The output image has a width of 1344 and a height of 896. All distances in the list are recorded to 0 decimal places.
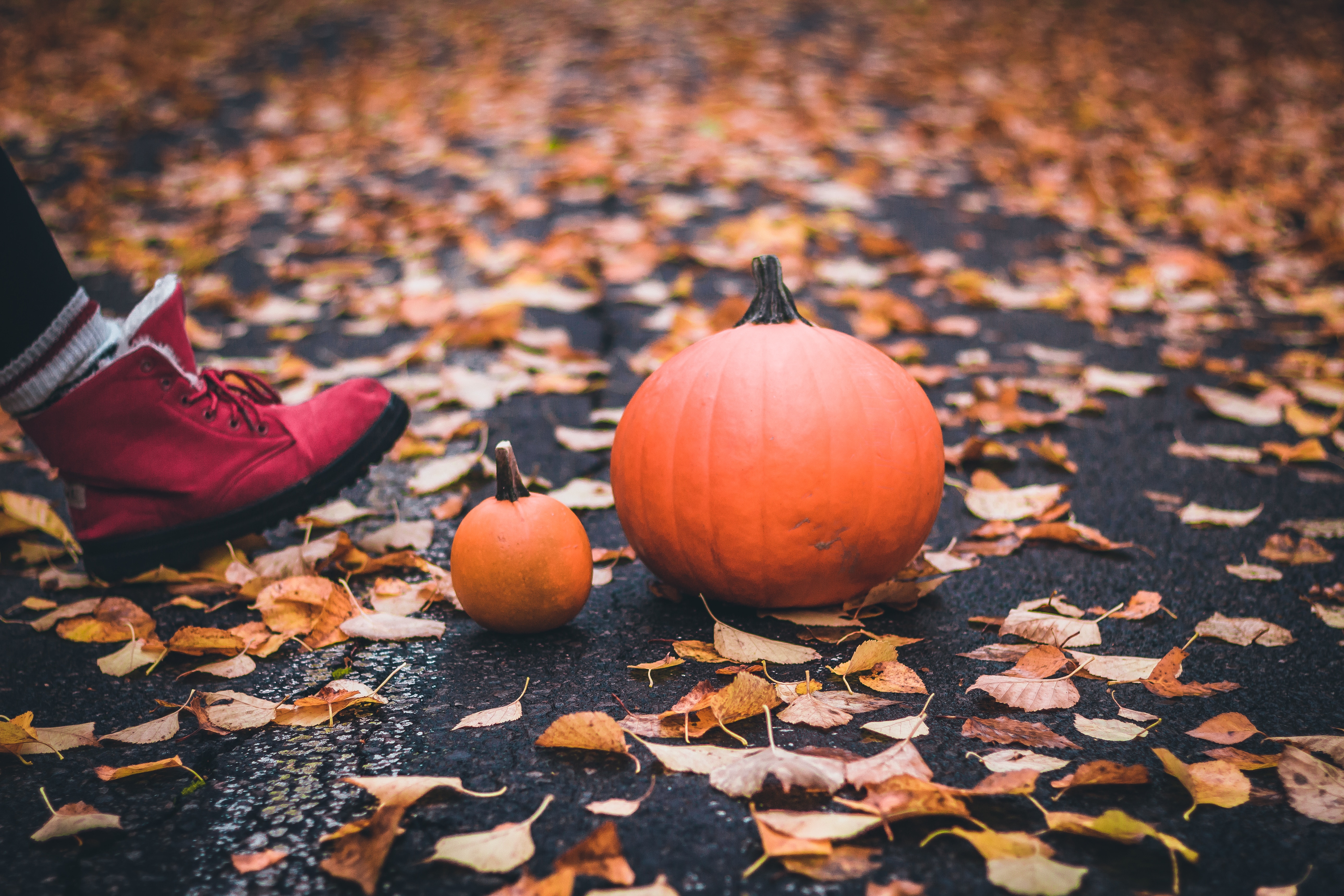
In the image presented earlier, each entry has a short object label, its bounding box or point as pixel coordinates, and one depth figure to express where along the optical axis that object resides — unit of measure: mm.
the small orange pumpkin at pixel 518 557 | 1438
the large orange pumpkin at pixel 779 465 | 1452
